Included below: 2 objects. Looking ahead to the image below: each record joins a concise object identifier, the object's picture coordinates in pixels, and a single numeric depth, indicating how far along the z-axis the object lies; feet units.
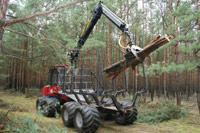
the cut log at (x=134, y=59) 15.59
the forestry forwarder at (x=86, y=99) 18.74
